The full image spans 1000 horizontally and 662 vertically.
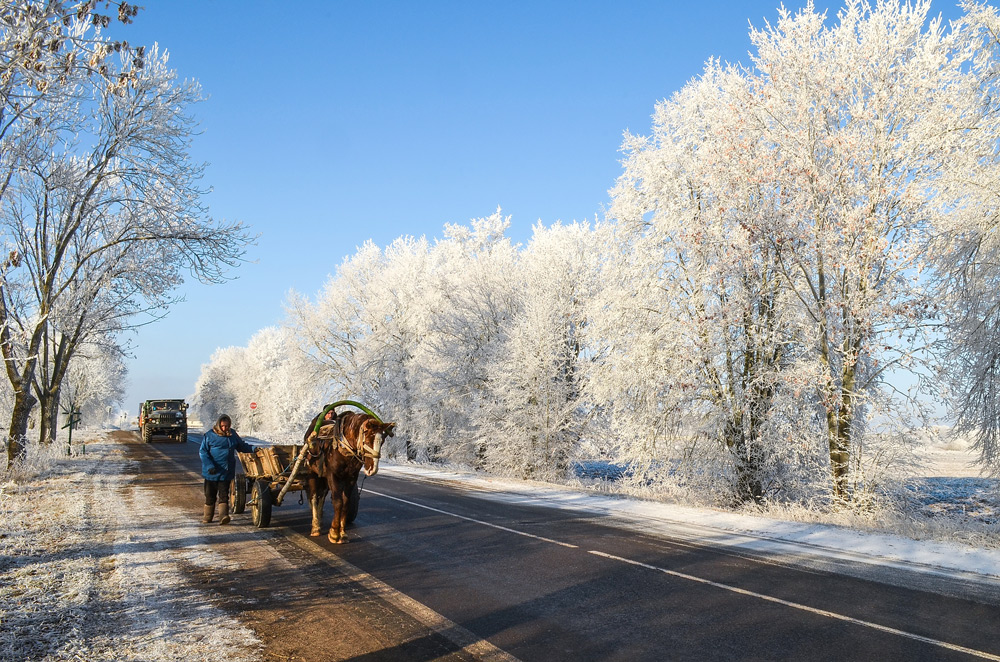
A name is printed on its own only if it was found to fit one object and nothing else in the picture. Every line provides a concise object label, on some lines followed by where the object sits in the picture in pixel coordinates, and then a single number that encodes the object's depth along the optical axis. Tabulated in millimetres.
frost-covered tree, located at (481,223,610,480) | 26578
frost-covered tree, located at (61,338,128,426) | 42256
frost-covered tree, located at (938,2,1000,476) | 13258
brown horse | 9531
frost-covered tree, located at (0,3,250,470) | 16188
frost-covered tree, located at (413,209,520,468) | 32062
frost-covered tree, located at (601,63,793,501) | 16797
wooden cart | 10891
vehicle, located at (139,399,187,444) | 44531
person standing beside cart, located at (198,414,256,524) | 11297
